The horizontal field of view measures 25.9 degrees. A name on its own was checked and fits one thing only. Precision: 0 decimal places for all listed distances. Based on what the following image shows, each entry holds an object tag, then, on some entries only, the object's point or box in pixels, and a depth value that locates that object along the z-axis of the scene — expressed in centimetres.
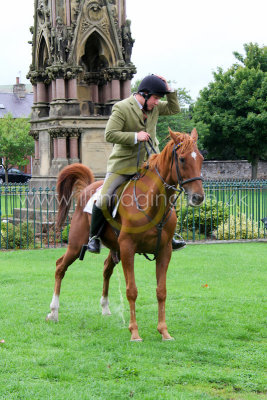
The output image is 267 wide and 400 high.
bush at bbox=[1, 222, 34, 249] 1537
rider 709
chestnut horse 644
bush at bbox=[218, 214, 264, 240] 1672
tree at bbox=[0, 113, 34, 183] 5222
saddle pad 789
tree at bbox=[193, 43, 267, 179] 4722
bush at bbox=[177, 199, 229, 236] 1719
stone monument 1619
